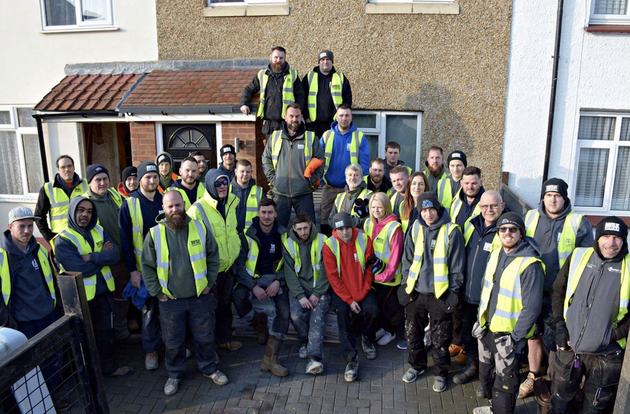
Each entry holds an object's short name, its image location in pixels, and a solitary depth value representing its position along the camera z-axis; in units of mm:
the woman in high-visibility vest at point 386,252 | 4809
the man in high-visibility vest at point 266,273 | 4871
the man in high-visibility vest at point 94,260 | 4363
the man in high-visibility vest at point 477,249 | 4262
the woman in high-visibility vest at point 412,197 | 4961
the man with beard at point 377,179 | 5570
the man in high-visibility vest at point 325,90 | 6422
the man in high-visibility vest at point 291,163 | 5668
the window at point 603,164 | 7375
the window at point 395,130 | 7699
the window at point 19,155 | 8914
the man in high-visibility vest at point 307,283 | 4805
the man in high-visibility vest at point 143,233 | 4793
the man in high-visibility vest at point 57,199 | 5207
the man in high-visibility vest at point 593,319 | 3516
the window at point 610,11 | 7117
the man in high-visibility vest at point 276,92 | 6348
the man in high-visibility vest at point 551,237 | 4152
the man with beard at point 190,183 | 5336
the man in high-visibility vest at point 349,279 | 4777
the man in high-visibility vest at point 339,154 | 5988
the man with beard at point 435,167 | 5691
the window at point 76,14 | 8320
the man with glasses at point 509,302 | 3768
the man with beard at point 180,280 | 4332
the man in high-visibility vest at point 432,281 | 4289
